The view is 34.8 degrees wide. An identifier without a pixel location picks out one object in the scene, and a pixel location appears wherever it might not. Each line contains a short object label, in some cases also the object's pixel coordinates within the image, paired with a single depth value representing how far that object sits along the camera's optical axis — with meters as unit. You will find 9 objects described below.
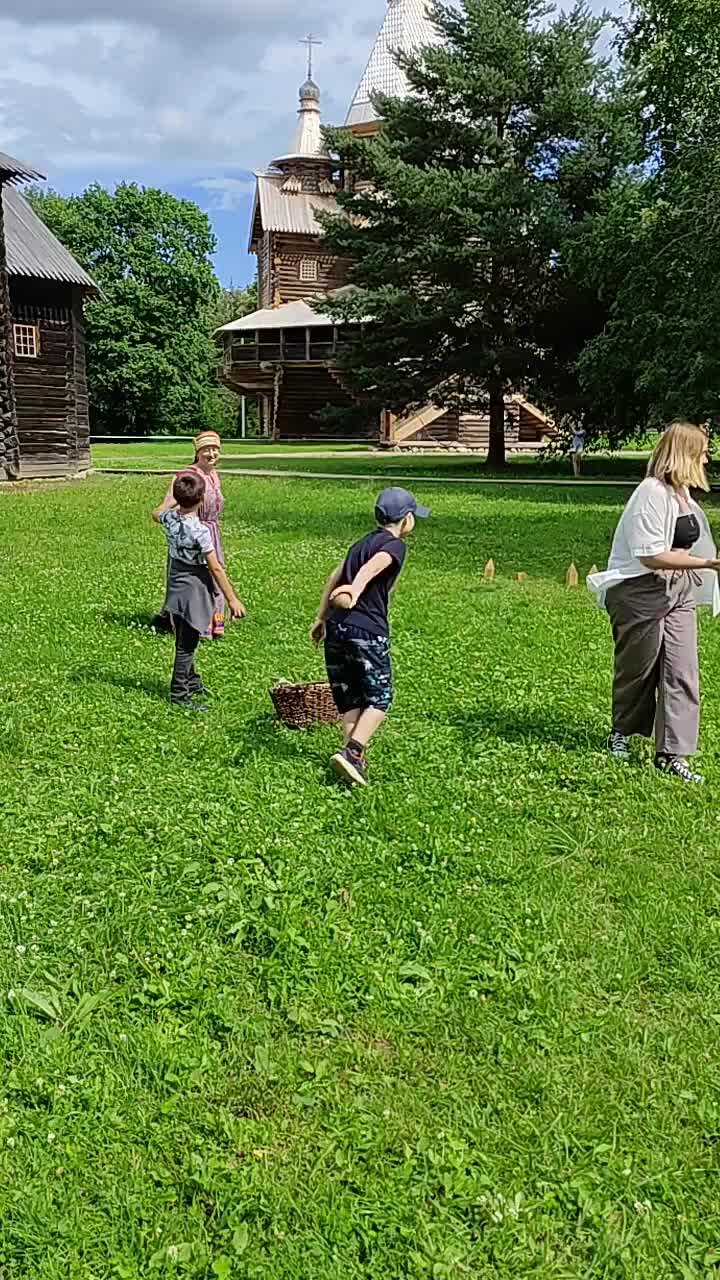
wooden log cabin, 30.11
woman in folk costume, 9.77
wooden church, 51.47
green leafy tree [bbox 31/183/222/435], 64.56
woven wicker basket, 7.20
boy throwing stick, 6.08
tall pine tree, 32.03
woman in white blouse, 6.37
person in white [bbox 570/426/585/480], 34.38
